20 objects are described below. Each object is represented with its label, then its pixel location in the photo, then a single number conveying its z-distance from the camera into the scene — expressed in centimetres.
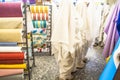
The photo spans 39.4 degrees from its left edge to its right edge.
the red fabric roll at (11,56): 168
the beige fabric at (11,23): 174
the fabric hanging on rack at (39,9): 341
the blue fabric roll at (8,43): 172
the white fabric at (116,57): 100
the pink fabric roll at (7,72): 171
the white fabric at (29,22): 237
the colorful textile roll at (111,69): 100
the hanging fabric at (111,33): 201
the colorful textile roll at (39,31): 352
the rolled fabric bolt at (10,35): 172
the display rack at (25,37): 201
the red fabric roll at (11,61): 172
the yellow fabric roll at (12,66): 171
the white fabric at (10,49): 169
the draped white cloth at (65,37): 216
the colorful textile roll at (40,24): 344
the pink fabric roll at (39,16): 343
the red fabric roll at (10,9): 175
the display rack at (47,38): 345
